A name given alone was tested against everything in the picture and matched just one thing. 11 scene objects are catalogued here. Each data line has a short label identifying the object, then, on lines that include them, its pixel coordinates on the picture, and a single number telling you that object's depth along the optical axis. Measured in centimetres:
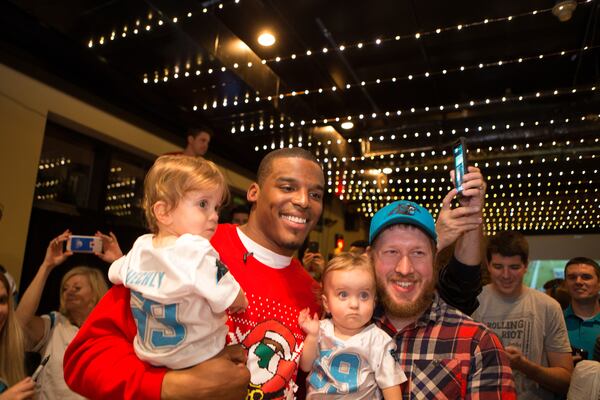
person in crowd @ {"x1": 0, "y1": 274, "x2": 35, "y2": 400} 270
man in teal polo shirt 376
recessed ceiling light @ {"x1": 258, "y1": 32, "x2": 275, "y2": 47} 451
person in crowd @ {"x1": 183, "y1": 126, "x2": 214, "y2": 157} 492
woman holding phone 316
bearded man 167
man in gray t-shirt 312
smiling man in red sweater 152
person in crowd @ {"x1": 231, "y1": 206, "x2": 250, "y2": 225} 473
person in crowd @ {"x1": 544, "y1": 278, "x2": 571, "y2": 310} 484
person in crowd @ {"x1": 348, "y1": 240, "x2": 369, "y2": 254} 484
